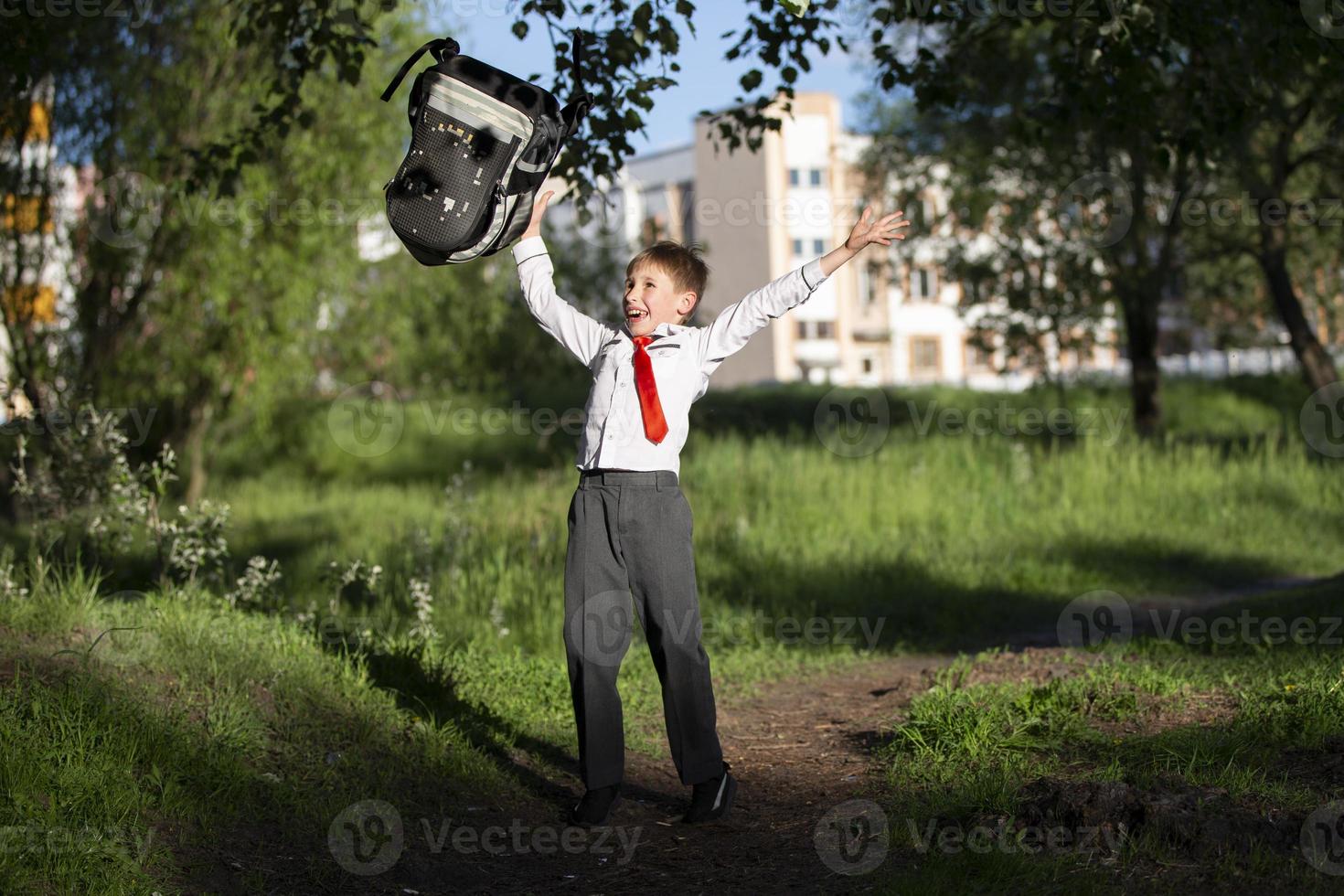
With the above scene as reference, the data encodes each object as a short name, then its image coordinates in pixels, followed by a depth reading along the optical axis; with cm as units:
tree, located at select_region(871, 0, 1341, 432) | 680
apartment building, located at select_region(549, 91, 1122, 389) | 5809
